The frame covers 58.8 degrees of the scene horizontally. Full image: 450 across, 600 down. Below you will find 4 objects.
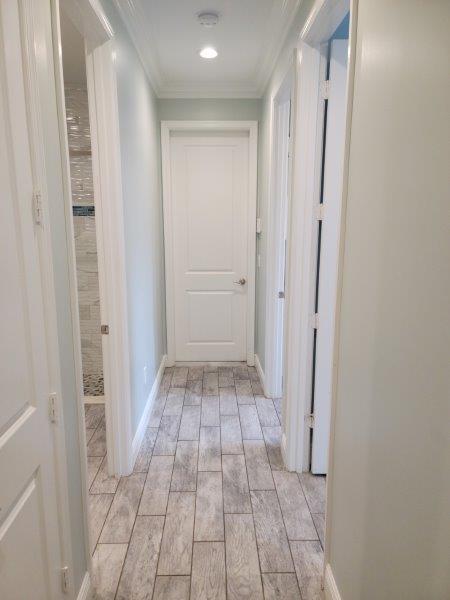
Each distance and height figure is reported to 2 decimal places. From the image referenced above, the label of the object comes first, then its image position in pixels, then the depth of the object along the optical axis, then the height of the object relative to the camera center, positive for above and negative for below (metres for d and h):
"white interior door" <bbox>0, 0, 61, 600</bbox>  0.97 -0.37
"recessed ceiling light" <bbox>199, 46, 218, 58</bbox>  2.82 +1.20
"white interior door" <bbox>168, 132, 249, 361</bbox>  3.82 -0.19
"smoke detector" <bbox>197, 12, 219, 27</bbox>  2.32 +1.19
